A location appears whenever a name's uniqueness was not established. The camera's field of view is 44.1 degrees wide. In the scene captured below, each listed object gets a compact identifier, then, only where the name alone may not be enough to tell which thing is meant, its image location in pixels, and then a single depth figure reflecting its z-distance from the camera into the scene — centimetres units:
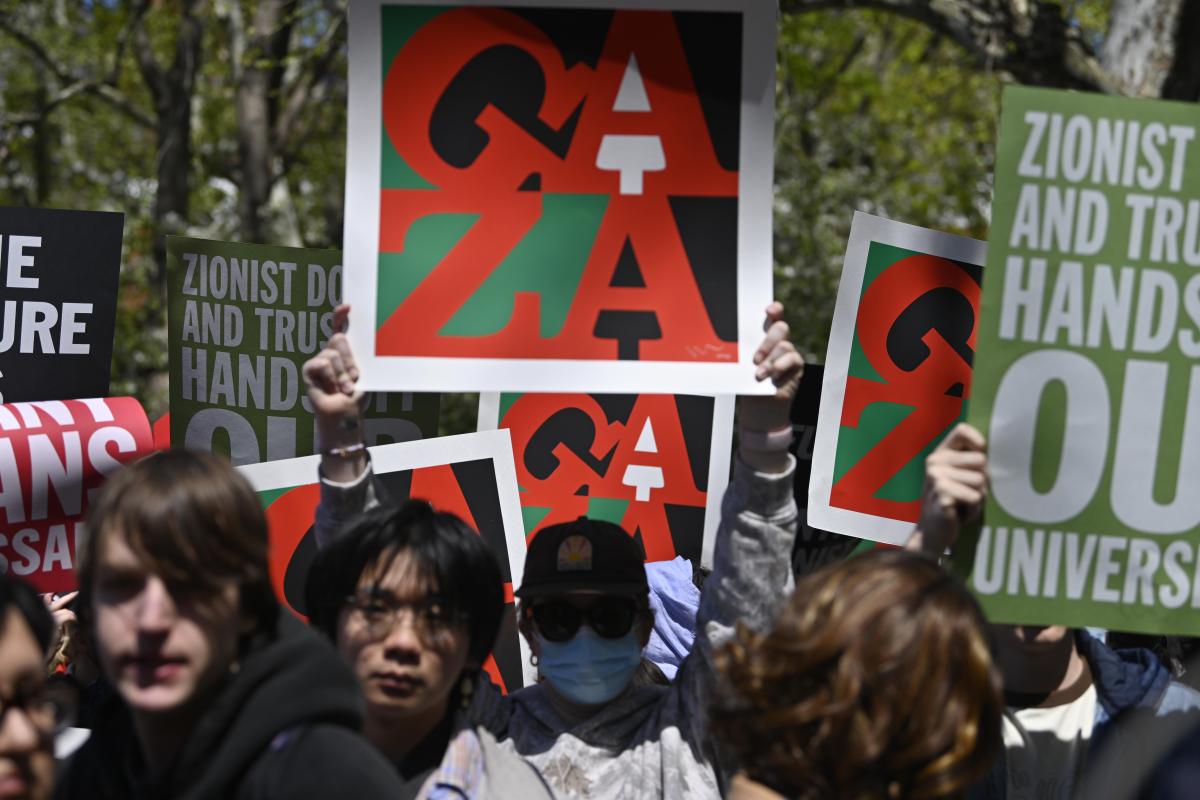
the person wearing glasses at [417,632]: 254
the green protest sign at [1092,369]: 264
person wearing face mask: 271
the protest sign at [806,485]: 454
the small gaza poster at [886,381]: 400
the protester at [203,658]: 199
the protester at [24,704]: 198
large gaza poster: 285
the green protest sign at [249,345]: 447
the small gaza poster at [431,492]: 376
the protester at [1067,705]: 276
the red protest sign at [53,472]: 380
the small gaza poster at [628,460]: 456
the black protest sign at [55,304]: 424
